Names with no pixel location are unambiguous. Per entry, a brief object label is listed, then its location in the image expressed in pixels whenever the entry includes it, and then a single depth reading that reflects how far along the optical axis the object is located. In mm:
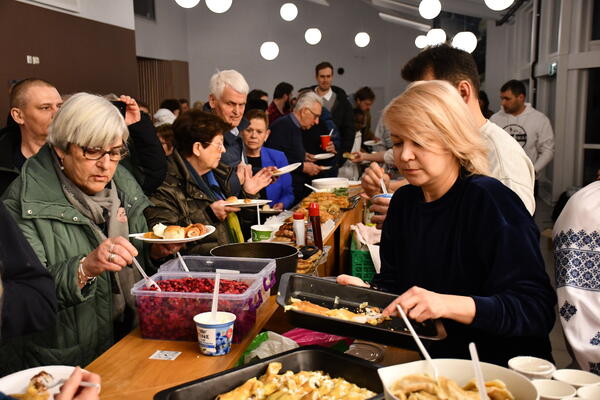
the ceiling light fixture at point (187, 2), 6827
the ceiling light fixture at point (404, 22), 15438
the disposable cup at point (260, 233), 3178
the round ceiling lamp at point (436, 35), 10859
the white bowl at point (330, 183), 5312
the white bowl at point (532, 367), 1338
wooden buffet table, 1688
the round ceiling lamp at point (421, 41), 13487
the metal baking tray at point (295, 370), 1519
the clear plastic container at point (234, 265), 2268
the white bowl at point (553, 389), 1224
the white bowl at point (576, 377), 1289
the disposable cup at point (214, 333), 1831
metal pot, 2570
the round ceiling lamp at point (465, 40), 10266
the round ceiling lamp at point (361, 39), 13336
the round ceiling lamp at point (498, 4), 6832
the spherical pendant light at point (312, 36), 12441
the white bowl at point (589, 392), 1206
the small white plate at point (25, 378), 1369
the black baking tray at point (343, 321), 1664
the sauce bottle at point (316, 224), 3107
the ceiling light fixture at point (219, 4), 7410
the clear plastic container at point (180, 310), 1952
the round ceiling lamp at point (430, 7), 8531
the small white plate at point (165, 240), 2320
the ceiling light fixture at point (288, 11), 10741
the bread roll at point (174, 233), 2395
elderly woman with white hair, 2104
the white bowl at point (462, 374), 1180
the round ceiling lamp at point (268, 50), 12281
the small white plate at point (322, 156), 6130
